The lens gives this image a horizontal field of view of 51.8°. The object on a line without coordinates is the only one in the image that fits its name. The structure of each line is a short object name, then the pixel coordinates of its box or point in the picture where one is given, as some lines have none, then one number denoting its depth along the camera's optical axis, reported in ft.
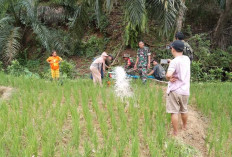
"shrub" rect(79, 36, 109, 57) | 36.55
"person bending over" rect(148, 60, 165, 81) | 21.86
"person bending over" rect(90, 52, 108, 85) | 17.74
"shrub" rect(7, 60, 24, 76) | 26.34
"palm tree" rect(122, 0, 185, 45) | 21.18
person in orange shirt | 20.80
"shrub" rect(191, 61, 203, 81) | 25.71
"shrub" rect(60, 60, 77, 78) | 27.17
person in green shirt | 19.86
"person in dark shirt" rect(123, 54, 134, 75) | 23.42
